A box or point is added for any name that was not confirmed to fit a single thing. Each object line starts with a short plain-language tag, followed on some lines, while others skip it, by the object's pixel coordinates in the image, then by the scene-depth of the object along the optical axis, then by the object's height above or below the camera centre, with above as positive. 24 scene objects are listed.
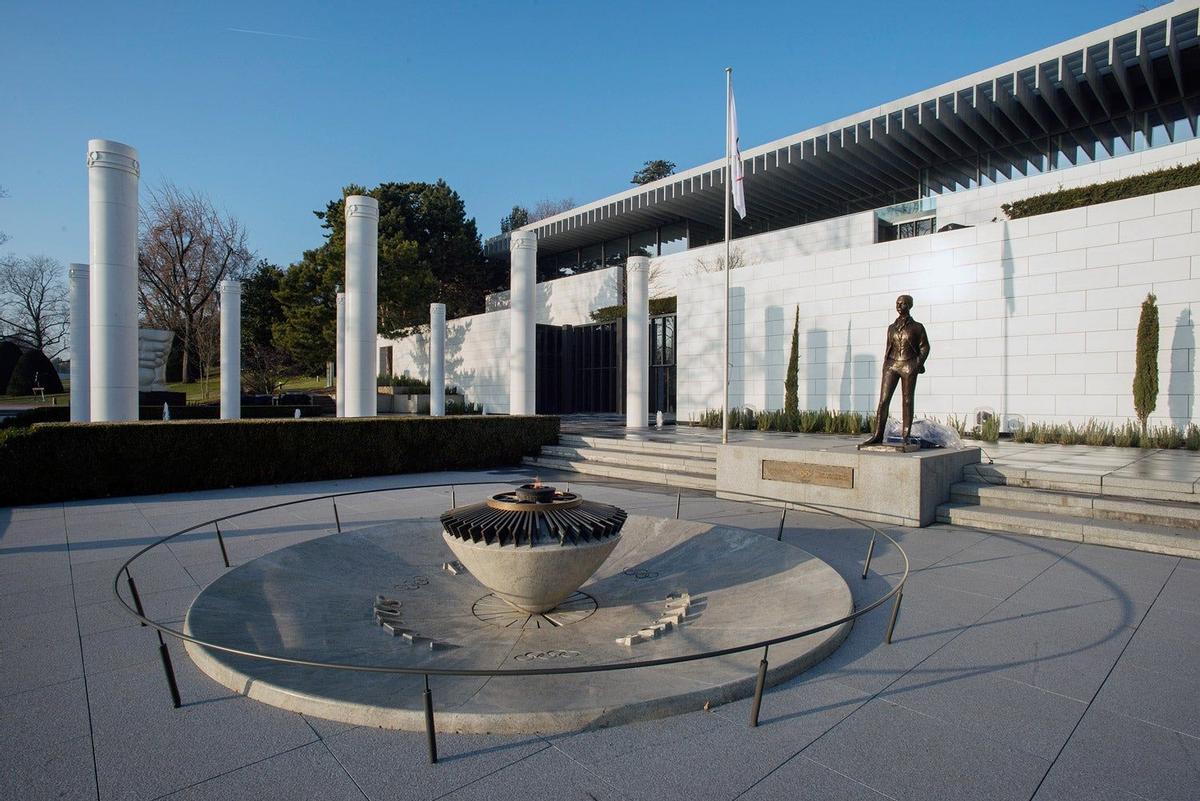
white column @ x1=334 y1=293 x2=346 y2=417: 24.02 +2.58
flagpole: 15.37 +5.86
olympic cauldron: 4.97 -1.19
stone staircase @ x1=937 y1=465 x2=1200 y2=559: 8.15 -1.67
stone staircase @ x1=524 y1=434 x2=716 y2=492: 14.15 -1.68
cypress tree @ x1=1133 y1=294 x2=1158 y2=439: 15.12 +0.72
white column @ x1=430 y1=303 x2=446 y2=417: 34.34 +1.78
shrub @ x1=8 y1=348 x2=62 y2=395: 47.28 +1.22
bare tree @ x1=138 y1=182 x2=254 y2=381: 47.22 +9.52
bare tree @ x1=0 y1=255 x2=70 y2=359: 55.59 +7.34
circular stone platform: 3.81 -1.87
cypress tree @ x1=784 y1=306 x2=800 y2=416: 21.91 +0.53
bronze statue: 10.10 +0.58
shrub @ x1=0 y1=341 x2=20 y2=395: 47.99 +2.45
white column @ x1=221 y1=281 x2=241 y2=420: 26.79 +1.73
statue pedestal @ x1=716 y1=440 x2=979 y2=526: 9.63 -1.37
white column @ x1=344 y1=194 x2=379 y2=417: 18.47 +2.48
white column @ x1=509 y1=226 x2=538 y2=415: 23.06 +3.47
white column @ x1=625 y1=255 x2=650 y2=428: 24.30 +1.99
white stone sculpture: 37.18 +2.13
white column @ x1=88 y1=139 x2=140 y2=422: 14.21 +2.64
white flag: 16.38 +5.71
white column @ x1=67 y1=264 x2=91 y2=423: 23.88 +2.61
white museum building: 16.05 +4.09
